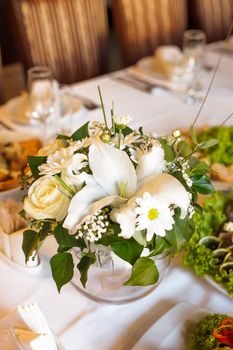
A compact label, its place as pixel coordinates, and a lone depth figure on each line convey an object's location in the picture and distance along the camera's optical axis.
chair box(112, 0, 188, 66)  2.14
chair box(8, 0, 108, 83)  1.92
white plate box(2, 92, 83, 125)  1.54
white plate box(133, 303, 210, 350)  0.81
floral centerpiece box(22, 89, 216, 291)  0.72
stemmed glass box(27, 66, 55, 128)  1.47
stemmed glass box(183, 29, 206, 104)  1.68
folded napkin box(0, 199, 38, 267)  0.96
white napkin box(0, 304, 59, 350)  0.74
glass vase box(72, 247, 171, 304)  0.83
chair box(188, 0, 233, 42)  2.36
